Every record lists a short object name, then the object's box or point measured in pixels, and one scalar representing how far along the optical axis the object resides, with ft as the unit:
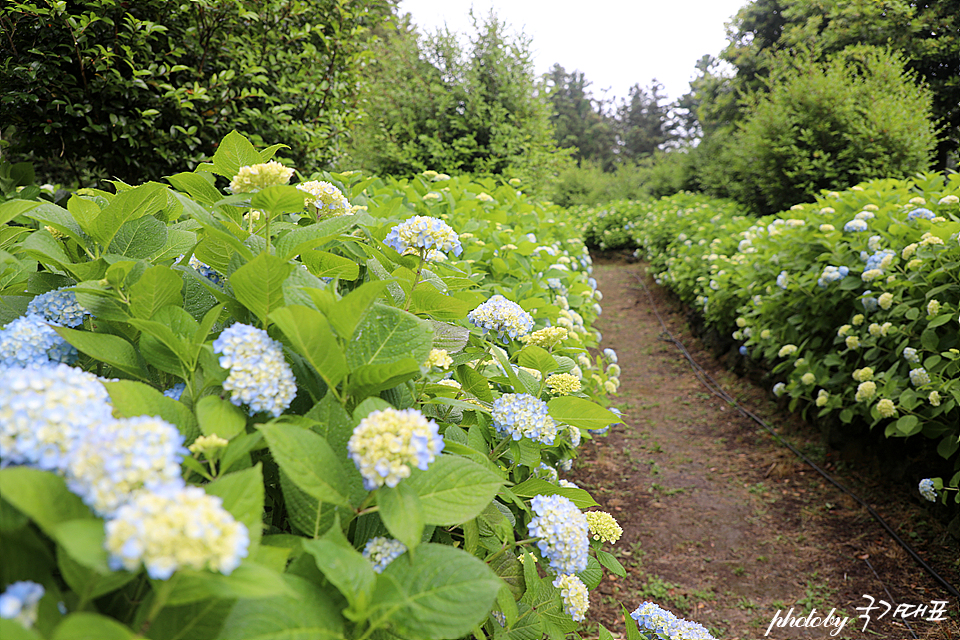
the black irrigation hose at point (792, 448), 9.68
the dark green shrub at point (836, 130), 25.98
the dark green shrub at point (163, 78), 9.11
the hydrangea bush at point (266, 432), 1.58
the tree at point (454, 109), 20.10
